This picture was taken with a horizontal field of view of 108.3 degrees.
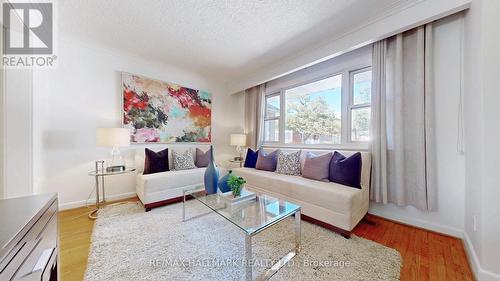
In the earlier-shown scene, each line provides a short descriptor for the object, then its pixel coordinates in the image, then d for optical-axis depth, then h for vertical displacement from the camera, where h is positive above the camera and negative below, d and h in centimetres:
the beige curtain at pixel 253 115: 388 +57
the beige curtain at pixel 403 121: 186 +21
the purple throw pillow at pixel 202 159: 329 -34
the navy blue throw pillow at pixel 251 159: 339 -35
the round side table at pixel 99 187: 226 -66
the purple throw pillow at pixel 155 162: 271 -33
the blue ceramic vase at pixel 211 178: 203 -42
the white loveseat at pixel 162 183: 239 -61
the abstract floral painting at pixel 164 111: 294 +54
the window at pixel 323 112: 252 +47
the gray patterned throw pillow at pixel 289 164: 272 -36
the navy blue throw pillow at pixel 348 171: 207 -36
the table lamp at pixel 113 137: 230 +5
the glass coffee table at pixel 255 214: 121 -62
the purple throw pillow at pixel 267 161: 303 -36
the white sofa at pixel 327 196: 177 -63
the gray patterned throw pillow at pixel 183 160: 298 -33
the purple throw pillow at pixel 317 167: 231 -36
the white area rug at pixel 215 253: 129 -94
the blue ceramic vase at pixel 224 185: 194 -48
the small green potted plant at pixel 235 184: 182 -44
